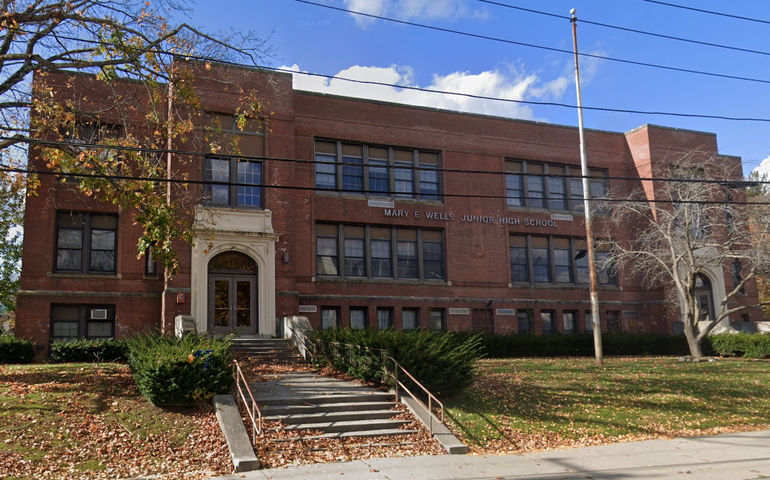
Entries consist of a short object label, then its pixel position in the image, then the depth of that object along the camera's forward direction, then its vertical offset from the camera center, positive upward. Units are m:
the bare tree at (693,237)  25.06 +3.36
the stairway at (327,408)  13.08 -1.83
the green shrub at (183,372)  13.15 -0.90
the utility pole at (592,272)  22.28 +1.56
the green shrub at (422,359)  15.43 -0.90
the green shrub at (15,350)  20.30 -0.50
